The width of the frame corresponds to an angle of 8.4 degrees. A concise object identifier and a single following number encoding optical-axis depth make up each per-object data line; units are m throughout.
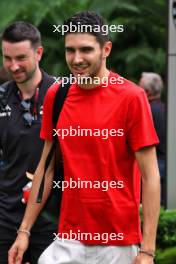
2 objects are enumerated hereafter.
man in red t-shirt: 5.30
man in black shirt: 6.69
